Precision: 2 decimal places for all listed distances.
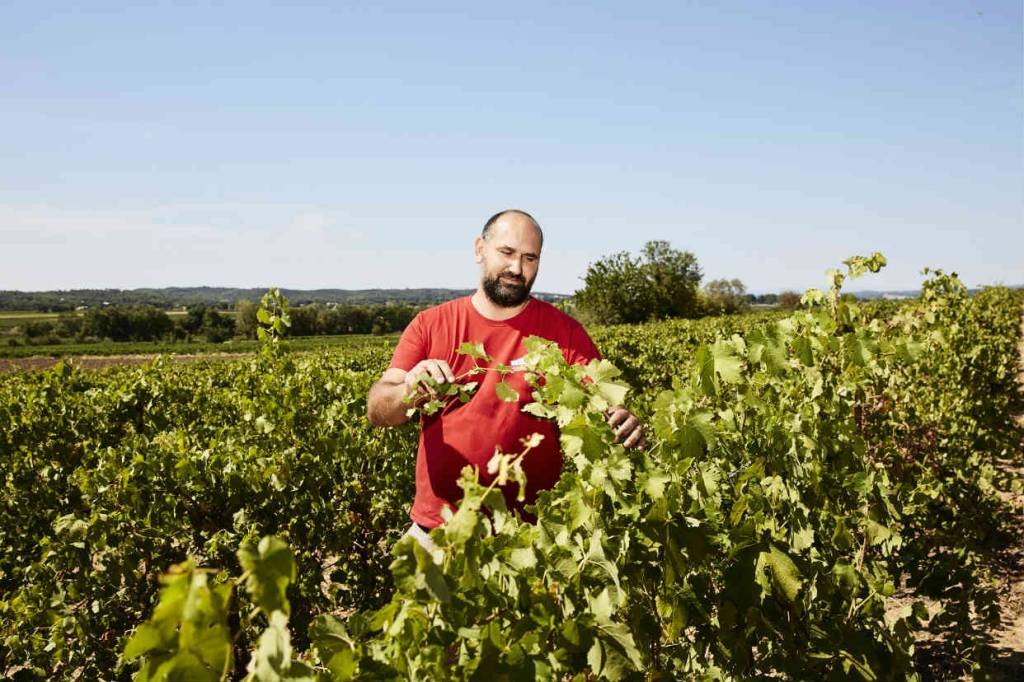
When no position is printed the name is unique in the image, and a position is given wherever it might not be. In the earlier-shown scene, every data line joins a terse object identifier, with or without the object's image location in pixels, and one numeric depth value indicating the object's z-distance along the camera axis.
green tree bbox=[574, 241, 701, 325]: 55.06
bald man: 2.53
